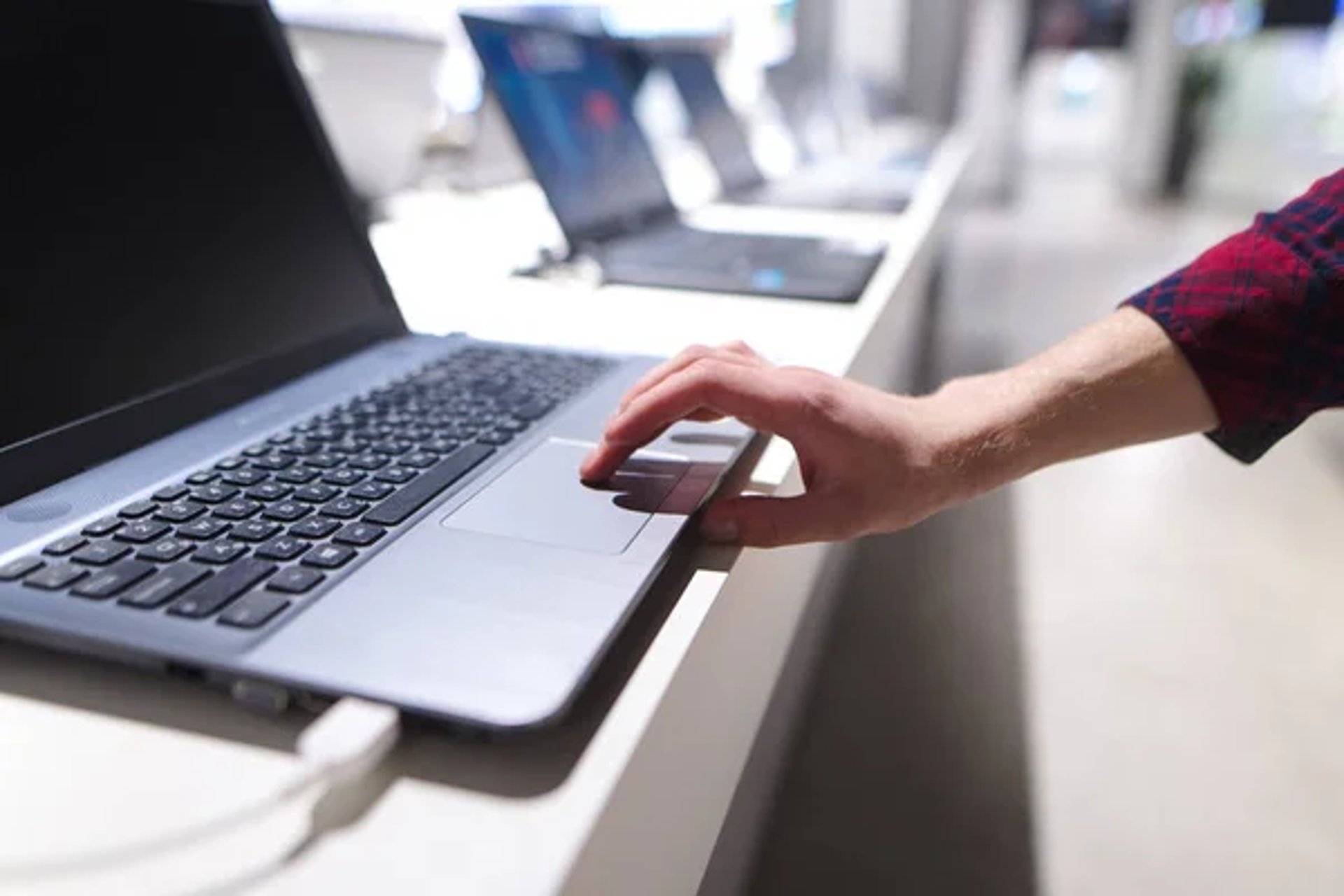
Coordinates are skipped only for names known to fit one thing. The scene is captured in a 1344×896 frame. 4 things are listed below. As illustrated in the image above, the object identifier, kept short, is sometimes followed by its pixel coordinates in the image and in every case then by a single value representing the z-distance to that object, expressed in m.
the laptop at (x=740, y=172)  1.53
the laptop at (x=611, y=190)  0.92
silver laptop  0.32
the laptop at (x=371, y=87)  1.18
